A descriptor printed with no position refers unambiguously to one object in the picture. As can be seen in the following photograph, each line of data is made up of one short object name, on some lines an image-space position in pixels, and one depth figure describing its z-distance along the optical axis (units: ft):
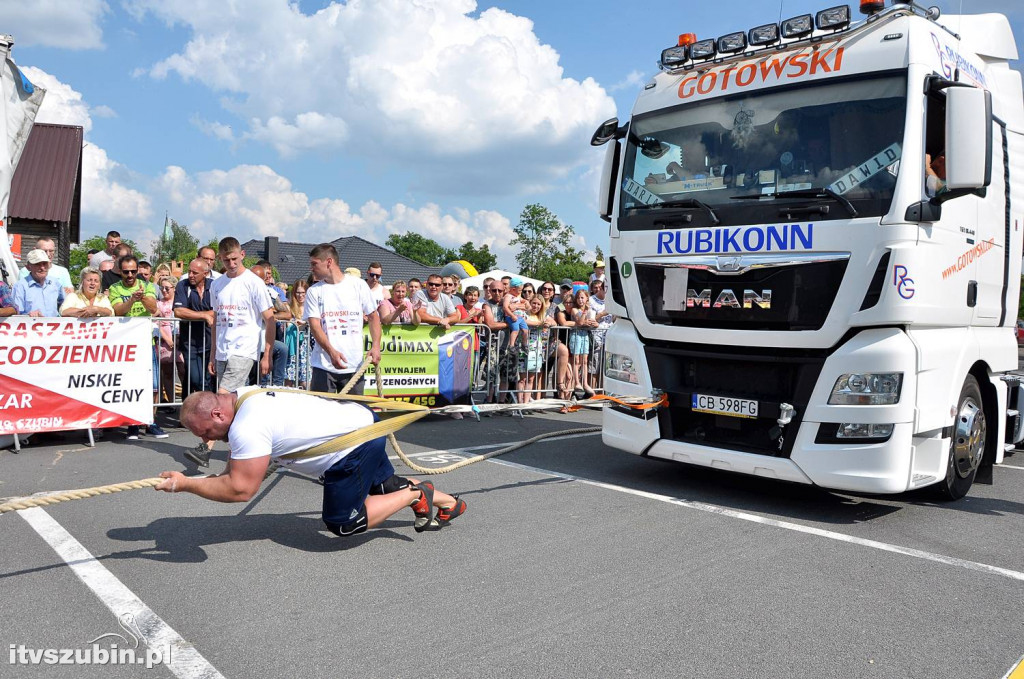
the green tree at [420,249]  405.39
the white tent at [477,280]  79.41
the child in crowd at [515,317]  36.91
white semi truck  16.75
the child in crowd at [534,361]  37.91
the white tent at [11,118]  25.32
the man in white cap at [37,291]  26.53
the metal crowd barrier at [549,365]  37.09
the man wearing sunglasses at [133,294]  28.60
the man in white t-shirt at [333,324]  21.52
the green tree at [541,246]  256.73
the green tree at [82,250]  212.84
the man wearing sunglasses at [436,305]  34.24
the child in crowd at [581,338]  39.68
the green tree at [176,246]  215.72
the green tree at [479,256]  361.30
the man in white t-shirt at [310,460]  12.55
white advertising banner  24.45
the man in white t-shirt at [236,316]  23.04
